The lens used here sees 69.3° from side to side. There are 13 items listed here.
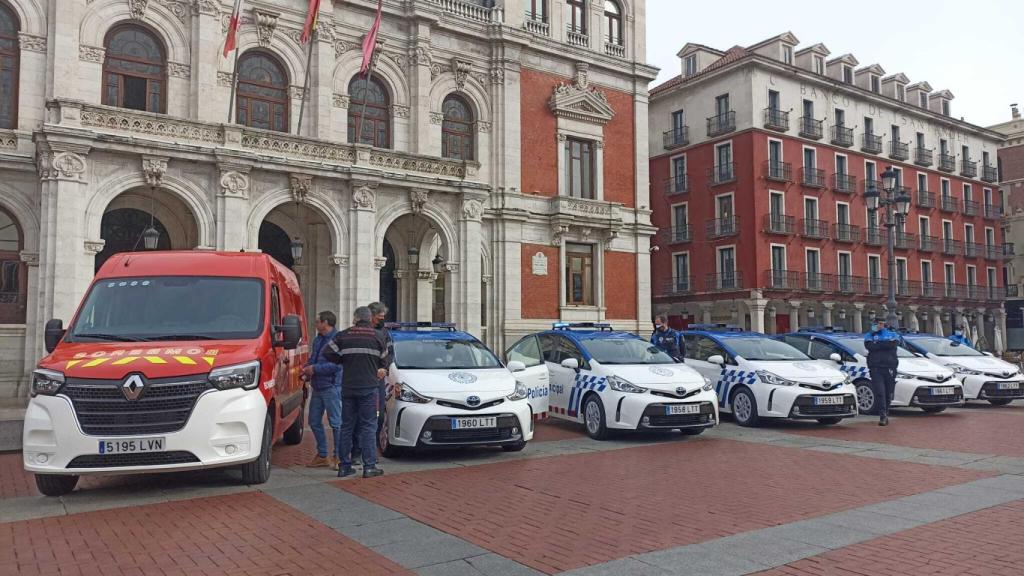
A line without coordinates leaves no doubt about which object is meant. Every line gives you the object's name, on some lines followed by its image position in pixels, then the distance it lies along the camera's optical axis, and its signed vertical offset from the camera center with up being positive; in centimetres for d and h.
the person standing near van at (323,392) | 873 -78
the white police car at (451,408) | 896 -101
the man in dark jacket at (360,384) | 815 -63
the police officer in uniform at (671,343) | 1413 -36
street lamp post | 1998 +333
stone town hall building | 1784 +486
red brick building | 3791 +729
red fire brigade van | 672 -46
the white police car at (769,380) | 1203 -95
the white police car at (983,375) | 1567 -112
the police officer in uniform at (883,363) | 1277 -69
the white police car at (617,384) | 1076 -90
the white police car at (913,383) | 1420 -116
